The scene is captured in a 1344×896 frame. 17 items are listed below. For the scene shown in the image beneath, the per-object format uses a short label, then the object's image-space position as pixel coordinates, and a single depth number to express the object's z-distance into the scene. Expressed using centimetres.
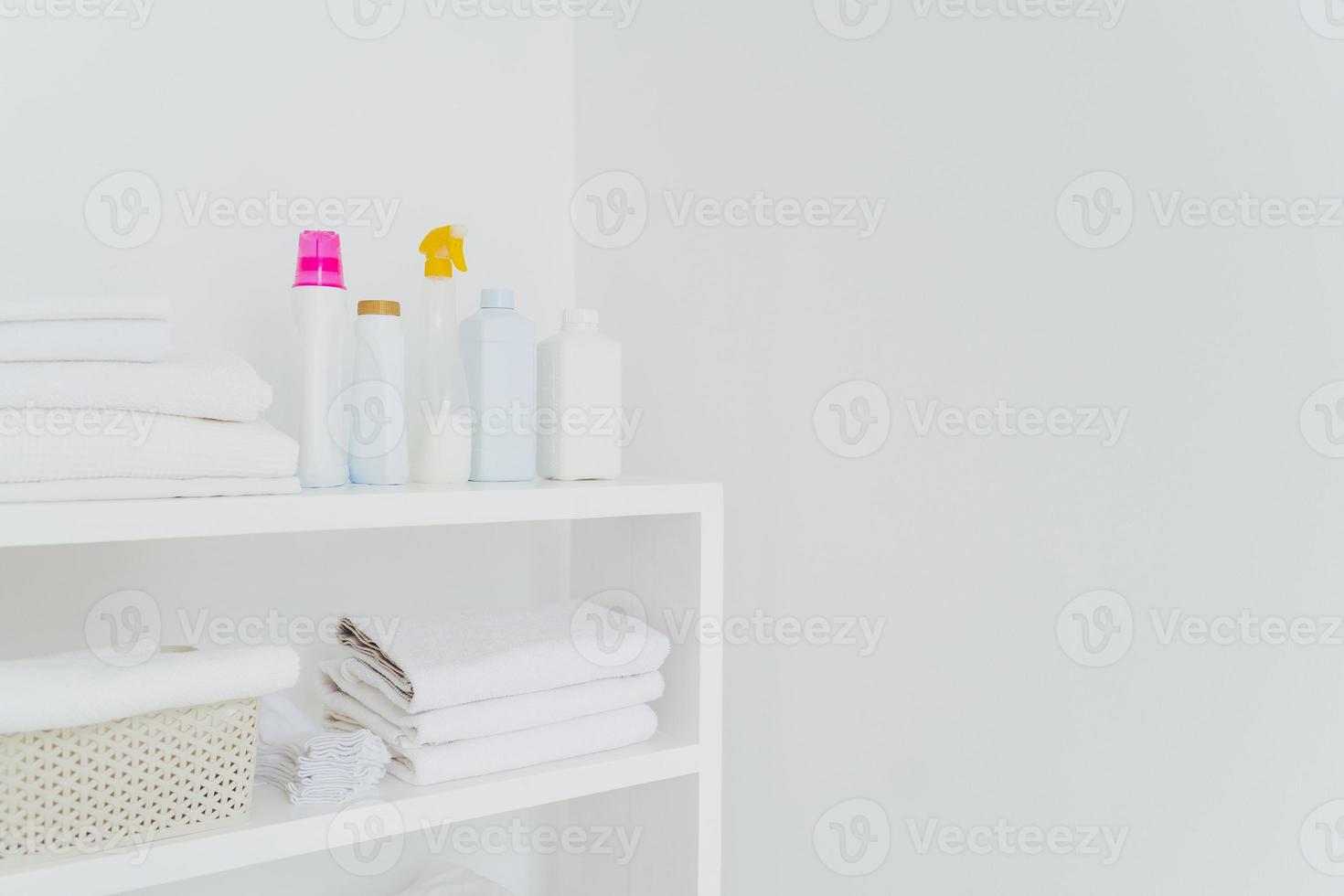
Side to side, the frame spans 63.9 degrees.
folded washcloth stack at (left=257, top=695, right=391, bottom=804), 92
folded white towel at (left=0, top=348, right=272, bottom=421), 80
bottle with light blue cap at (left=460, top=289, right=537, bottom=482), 106
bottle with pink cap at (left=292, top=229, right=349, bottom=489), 98
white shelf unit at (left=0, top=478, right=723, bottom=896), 81
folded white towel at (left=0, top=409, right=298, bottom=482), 79
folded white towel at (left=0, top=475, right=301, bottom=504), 78
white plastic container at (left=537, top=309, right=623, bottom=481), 109
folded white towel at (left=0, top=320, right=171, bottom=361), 81
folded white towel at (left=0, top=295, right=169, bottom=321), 81
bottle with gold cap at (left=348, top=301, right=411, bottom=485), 100
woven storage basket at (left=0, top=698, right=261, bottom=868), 79
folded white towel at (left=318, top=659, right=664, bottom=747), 96
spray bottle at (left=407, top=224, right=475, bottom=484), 103
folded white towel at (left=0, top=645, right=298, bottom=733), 76
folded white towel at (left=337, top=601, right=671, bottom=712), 95
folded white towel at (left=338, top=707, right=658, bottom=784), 95
